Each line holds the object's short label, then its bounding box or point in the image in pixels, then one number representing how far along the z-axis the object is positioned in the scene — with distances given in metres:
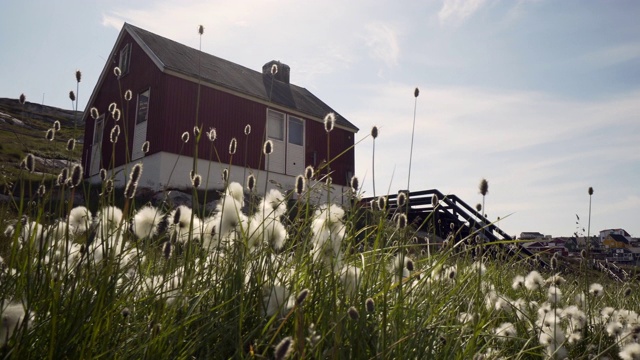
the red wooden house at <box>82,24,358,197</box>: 20.39
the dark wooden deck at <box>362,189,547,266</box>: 17.06
